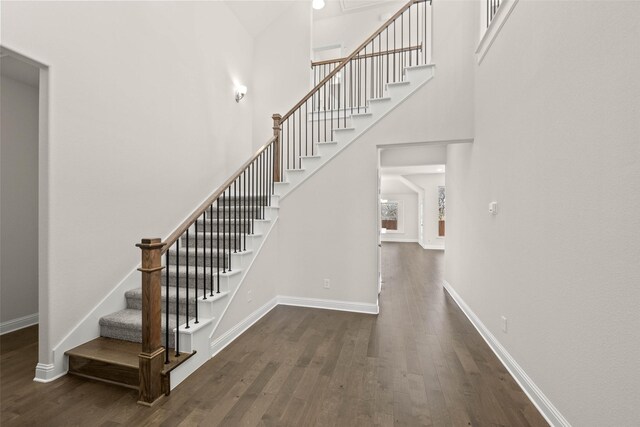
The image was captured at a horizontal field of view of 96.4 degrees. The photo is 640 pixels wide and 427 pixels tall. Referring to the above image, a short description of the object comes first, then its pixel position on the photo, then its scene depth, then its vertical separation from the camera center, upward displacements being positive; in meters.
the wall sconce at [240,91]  5.02 +2.12
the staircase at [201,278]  2.08 -0.64
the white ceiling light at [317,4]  5.81 +4.28
